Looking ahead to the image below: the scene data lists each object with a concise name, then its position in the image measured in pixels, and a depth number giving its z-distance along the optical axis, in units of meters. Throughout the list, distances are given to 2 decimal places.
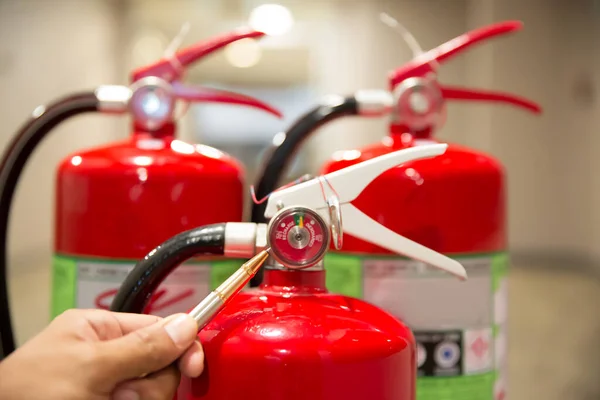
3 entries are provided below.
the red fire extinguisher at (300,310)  0.35
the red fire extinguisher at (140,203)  0.52
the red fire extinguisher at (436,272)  0.51
